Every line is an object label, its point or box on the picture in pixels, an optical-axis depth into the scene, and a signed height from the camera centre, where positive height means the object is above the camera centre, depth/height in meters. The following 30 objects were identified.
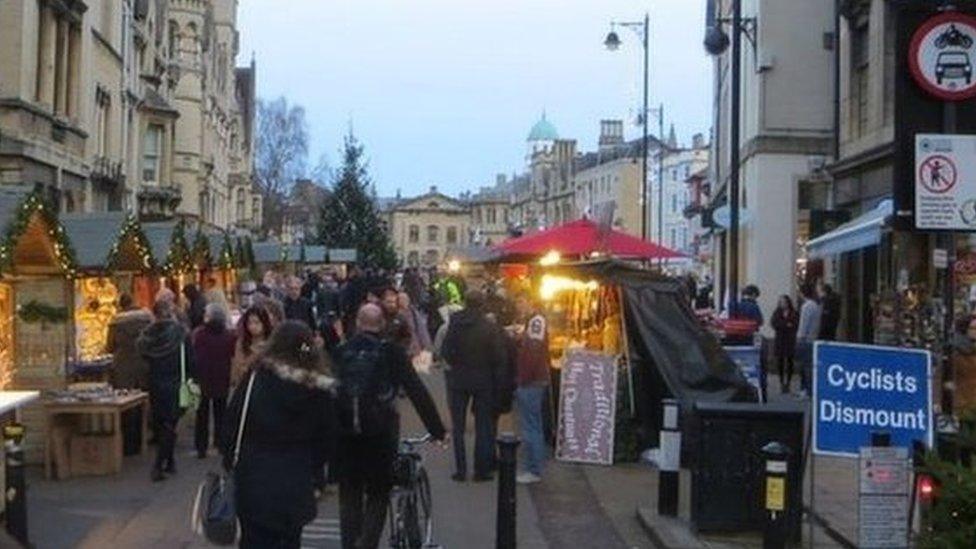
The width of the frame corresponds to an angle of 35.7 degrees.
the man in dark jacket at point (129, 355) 16.16 -0.68
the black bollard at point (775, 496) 9.43 -1.20
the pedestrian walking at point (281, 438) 7.61 -0.72
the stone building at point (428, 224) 182.62 +8.95
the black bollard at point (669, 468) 12.02 -1.32
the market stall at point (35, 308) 14.61 -0.18
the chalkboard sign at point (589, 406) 15.45 -1.08
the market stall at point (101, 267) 16.99 +0.29
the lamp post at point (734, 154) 23.59 +2.44
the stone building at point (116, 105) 27.61 +4.78
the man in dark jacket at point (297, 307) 20.67 -0.17
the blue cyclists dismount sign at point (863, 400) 9.80 -0.62
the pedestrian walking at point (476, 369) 14.07 -0.66
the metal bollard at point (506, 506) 10.20 -1.40
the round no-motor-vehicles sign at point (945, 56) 8.42 +1.39
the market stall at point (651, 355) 15.77 -0.57
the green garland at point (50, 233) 13.52 +0.55
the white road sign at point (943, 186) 8.45 +0.68
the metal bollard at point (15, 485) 10.14 -1.31
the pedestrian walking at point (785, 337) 24.19 -0.54
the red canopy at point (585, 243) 22.31 +0.86
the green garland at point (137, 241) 17.09 +0.60
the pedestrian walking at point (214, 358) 15.11 -0.65
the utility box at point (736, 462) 10.93 -1.16
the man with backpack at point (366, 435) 9.43 -0.87
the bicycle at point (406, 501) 9.57 -1.31
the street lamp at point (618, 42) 38.59 +6.67
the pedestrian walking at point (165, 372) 14.35 -0.77
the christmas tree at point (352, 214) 61.88 +3.36
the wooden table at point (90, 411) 14.05 -1.11
